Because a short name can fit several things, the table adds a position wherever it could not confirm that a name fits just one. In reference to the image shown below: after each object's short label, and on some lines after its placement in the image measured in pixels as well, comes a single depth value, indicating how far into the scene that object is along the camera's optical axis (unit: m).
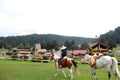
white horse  11.23
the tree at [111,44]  67.86
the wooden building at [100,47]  41.15
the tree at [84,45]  88.68
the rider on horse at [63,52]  12.48
